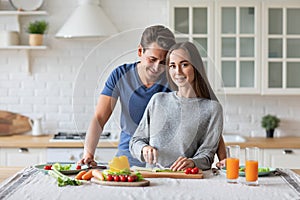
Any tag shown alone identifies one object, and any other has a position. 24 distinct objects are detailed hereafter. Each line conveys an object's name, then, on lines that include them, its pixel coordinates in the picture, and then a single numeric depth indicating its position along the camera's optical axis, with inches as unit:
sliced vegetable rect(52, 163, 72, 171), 102.9
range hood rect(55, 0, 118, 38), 184.7
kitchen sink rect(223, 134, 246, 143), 184.5
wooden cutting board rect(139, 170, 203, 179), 98.2
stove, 178.1
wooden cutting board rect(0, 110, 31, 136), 195.8
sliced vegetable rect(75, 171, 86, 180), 97.1
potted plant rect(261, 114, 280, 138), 192.1
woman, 101.9
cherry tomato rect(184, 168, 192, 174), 98.8
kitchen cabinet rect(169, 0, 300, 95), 183.8
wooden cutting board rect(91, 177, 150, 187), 91.9
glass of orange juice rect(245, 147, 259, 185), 93.4
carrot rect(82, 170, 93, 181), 96.3
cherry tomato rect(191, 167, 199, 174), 99.2
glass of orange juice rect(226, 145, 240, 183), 94.7
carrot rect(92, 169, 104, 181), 94.6
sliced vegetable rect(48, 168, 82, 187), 92.8
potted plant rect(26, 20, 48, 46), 190.7
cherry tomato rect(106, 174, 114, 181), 94.0
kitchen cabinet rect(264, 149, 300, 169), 177.2
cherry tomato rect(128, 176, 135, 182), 93.0
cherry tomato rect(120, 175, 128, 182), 93.3
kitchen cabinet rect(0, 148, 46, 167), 177.3
